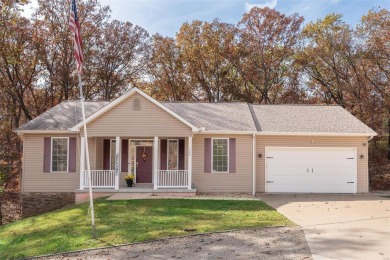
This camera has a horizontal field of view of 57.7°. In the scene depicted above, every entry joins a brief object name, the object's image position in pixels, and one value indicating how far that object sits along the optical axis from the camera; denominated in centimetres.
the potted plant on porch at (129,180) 1566
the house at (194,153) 1500
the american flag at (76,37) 828
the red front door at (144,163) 1688
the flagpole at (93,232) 796
